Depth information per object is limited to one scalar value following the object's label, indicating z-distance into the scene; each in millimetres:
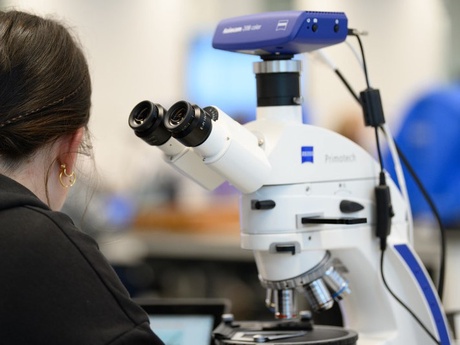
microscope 1421
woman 1320
